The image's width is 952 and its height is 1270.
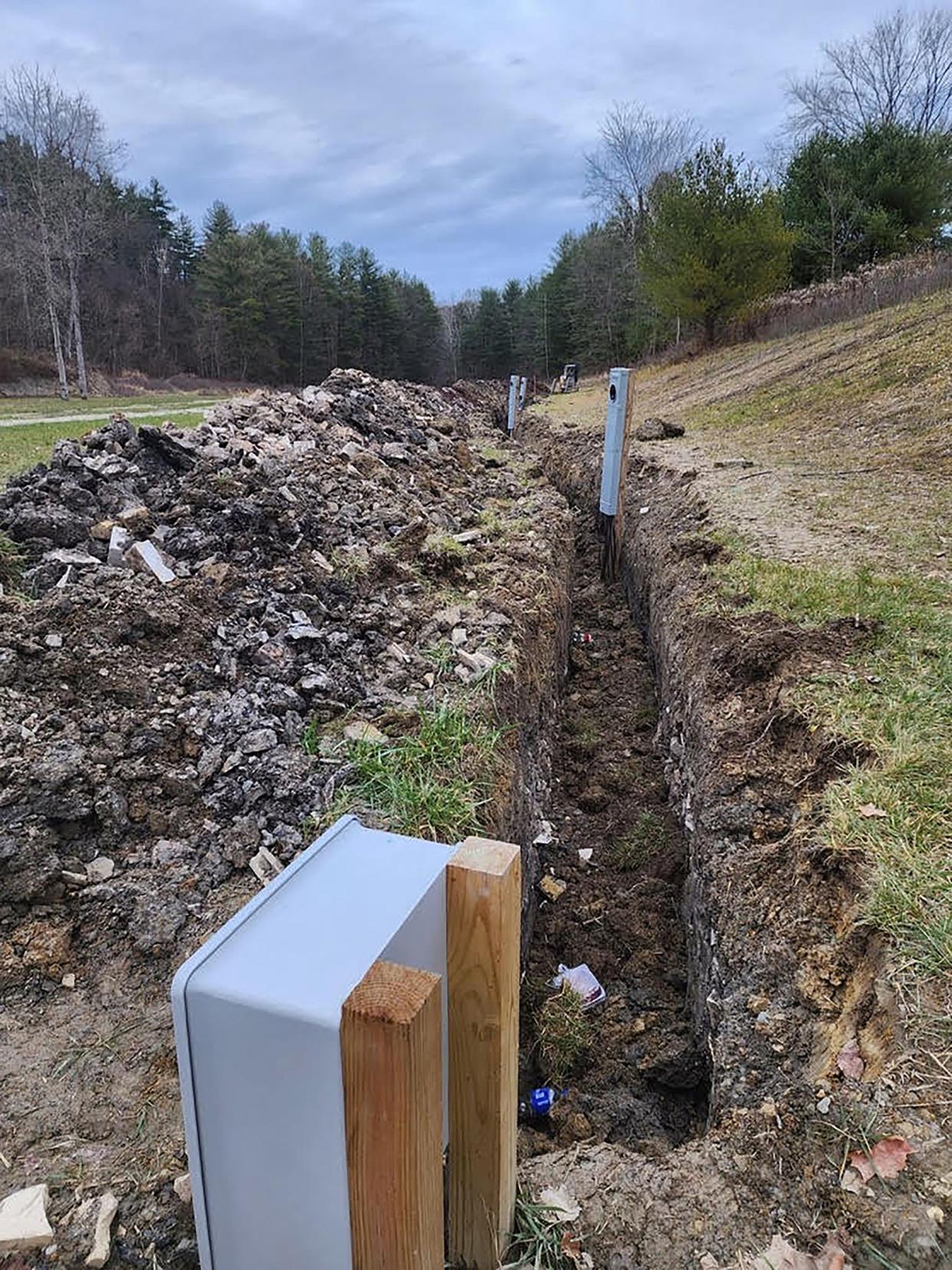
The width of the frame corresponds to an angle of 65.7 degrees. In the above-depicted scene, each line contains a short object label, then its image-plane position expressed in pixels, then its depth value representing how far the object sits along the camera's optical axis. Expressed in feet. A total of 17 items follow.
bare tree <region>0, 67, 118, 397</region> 73.31
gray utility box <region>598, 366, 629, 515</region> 22.74
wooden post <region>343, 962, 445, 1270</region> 2.96
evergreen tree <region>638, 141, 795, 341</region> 61.11
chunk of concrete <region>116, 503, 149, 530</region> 12.79
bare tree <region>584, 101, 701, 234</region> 117.08
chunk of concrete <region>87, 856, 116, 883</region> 7.47
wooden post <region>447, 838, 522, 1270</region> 3.96
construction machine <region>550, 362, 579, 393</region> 94.04
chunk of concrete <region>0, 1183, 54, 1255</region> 4.44
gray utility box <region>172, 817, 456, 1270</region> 3.12
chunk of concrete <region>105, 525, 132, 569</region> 11.88
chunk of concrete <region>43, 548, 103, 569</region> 11.46
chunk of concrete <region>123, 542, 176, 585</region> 11.46
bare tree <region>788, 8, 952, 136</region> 93.81
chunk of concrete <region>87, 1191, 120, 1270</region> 4.42
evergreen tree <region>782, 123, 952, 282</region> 67.05
